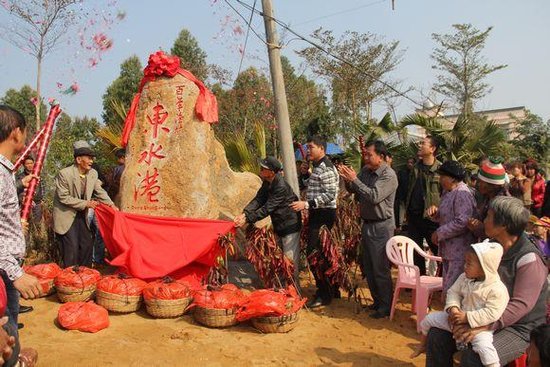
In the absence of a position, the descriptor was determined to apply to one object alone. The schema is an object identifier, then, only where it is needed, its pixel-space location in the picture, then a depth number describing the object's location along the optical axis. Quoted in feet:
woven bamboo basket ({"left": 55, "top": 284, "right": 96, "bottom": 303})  14.97
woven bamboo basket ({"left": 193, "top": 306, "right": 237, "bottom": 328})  13.48
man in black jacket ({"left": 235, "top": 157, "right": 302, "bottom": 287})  15.33
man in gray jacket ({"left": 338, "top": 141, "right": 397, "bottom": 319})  14.49
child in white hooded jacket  8.41
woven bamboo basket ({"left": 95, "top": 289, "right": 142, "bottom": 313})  14.34
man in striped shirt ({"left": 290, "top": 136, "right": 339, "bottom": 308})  15.48
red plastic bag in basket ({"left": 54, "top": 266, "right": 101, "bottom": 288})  14.99
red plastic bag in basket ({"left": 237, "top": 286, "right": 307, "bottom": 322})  13.14
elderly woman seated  8.54
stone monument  17.56
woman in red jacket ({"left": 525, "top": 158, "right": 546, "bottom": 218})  26.02
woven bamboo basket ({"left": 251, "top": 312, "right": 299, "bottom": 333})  13.29
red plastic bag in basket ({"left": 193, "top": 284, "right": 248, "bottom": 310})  13.60
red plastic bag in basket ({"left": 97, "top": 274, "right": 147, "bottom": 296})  14.44
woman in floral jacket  12.35
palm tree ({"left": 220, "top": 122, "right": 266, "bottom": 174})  26.94
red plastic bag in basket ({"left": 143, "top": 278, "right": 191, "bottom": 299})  14.21
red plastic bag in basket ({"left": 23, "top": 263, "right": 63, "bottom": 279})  15.76
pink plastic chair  13.88
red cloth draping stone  15.84
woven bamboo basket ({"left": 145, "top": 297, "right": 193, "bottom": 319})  14.15
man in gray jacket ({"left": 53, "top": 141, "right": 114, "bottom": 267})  17.07
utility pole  19.04
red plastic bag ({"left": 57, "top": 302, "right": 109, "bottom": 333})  13.21
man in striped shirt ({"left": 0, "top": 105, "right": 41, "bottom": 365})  7.77
